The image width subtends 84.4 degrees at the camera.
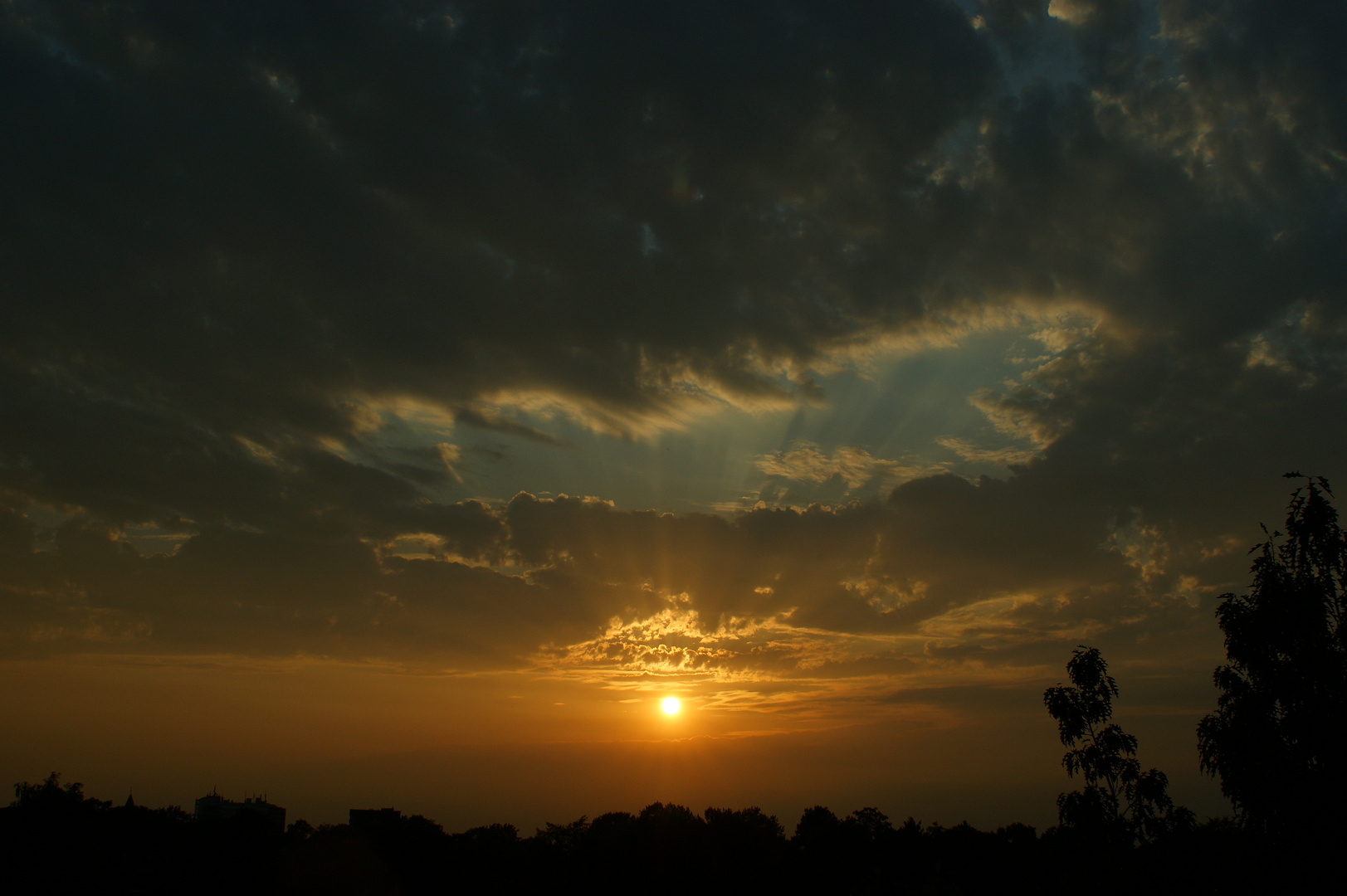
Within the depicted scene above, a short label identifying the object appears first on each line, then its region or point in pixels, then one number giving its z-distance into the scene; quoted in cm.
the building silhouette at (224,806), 15554
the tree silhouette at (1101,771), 2791
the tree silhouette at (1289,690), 2031
